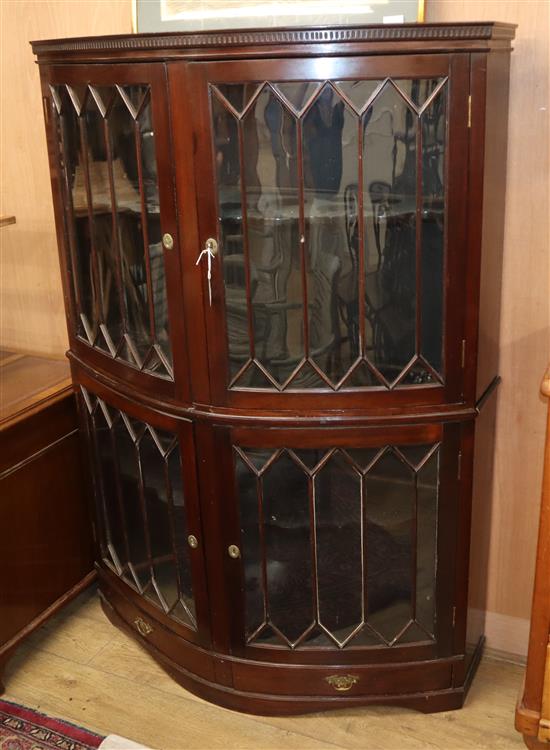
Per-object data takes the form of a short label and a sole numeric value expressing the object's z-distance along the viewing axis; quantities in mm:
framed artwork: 1677
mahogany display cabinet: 1451
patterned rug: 1859
